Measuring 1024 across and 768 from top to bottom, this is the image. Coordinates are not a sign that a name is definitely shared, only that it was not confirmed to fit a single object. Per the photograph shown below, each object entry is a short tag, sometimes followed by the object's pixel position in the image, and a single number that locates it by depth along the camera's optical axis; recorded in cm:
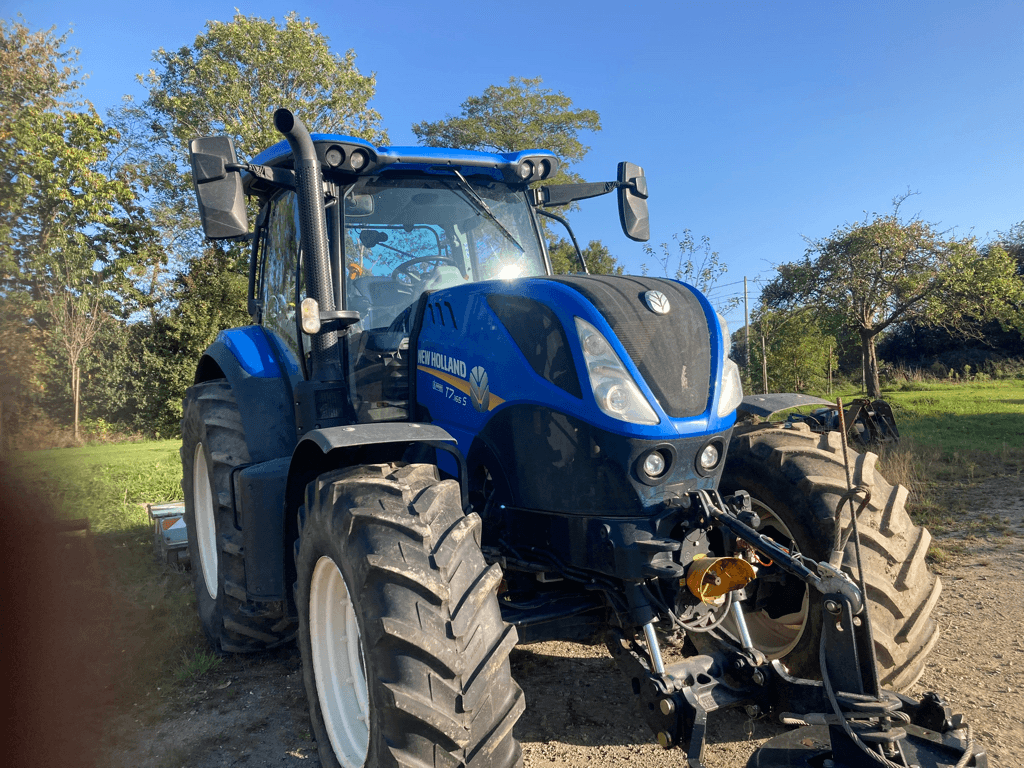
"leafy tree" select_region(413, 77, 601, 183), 2884
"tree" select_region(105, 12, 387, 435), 2145
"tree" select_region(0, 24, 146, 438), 1889
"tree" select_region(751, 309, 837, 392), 2317
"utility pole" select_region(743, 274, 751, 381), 2377
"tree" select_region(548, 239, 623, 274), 1769
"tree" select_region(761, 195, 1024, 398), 1844
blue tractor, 204
